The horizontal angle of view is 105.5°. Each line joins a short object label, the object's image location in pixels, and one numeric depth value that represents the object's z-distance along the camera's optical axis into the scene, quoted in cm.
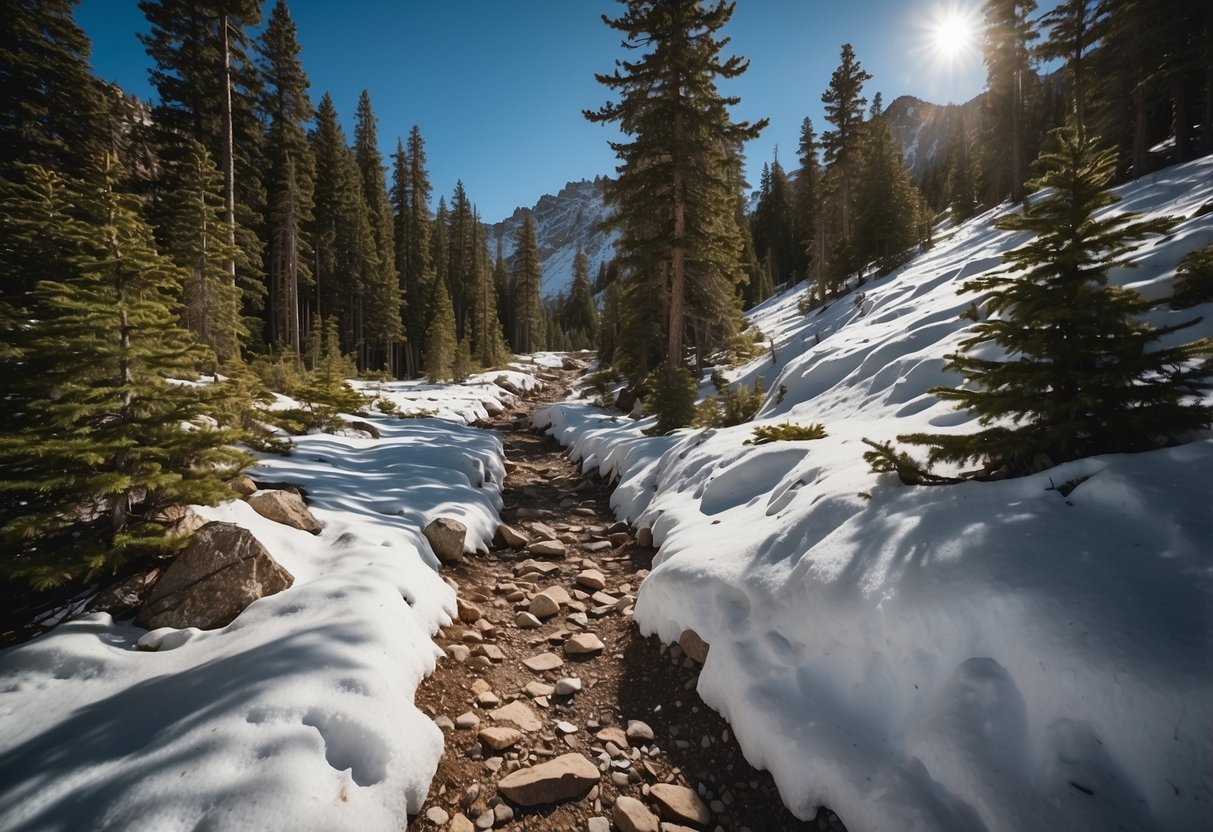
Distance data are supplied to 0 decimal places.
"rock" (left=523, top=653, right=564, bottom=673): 467
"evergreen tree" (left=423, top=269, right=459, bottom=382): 3216
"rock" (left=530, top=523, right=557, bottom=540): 797
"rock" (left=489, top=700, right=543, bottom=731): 386
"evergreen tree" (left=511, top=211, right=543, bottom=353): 5234
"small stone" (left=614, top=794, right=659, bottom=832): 292
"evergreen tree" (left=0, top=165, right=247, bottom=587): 377
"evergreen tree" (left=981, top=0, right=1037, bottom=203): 2539
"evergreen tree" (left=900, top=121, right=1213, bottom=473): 324
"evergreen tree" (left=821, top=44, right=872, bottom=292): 2752
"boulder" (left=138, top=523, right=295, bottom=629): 398
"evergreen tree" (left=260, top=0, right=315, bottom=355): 2703
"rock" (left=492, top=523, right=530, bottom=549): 752
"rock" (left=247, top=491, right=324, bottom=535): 564
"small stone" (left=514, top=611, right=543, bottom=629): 542
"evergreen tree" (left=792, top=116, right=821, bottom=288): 3621
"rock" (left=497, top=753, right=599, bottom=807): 313
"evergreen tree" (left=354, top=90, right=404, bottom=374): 3781
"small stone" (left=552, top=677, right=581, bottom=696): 432
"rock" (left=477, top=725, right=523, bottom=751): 356
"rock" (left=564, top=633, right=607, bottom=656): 491
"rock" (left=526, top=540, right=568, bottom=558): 725
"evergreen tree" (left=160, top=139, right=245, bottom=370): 1501
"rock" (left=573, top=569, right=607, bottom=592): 630
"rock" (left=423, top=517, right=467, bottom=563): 658
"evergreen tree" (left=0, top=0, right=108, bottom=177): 1661
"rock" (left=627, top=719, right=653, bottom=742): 373
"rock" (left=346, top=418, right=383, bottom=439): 1240
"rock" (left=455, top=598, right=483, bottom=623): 533
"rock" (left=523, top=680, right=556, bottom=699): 428
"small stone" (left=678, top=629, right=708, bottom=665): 425
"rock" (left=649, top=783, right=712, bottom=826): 299
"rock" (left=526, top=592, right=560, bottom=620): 566
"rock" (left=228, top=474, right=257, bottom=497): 601
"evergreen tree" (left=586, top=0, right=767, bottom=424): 1338
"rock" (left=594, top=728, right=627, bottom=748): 370
